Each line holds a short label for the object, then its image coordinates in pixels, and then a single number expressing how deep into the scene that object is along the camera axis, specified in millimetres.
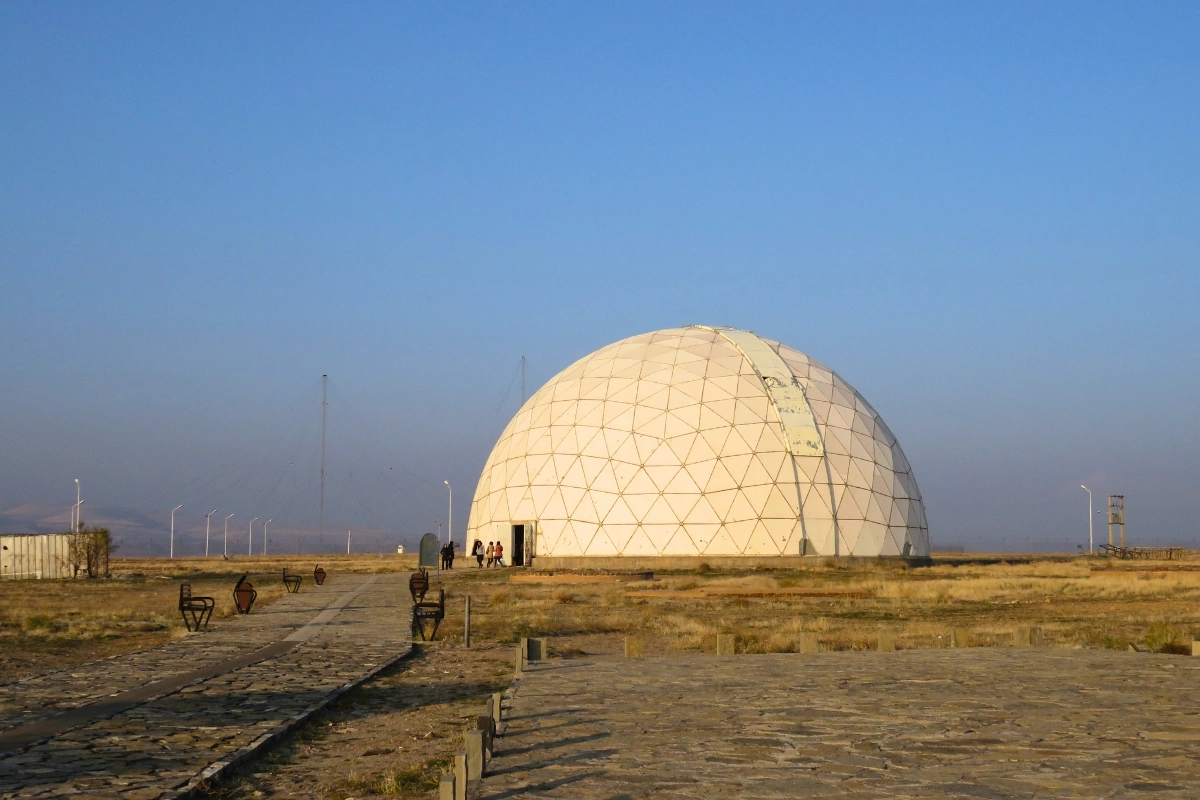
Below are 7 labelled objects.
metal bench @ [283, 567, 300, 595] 34375
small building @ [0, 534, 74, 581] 48844
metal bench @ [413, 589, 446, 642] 19781
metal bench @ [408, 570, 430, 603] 25422
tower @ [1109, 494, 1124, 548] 80000
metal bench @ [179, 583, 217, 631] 21516
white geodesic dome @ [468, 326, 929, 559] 47125
